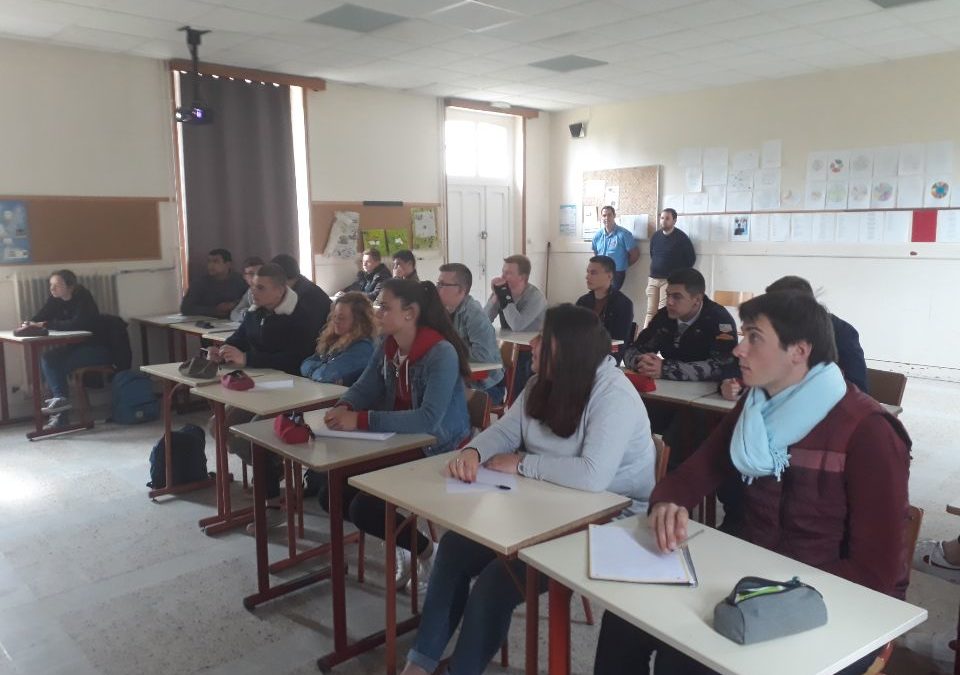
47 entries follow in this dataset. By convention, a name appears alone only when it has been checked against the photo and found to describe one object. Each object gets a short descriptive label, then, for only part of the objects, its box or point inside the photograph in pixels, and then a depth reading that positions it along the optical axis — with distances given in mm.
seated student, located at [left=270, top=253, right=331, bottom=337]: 4297
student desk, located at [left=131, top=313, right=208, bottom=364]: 6156
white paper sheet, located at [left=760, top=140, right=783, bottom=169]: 7844
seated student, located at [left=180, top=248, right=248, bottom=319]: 6449
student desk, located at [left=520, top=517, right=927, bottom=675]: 1277
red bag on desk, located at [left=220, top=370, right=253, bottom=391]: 3402
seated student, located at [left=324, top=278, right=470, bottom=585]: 2707
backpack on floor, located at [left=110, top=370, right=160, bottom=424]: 5707
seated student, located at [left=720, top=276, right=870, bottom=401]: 3145
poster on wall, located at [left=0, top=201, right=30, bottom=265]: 5801
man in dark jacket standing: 8469
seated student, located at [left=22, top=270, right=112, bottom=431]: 5727
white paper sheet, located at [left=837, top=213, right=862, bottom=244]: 7363
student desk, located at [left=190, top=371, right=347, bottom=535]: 3139
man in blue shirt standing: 8992
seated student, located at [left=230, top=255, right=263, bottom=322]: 6113
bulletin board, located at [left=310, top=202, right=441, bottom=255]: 7711
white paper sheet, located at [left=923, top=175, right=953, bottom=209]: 6793
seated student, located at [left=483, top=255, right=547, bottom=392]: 5375
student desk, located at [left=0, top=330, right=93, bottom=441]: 5266
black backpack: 4195
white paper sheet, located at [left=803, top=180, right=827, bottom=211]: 7559
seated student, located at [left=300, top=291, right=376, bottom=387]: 3590
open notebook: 1556
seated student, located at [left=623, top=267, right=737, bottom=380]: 3686
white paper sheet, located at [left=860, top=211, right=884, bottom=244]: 7223
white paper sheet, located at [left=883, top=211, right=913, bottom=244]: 7044
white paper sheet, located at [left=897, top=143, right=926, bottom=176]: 6910
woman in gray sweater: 2080
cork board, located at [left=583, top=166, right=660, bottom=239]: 8930
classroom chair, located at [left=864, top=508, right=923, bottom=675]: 1733
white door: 9141
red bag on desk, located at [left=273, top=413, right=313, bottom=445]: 2596
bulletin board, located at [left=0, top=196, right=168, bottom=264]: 6000
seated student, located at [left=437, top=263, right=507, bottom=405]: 4305
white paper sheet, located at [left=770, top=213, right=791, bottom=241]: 7859
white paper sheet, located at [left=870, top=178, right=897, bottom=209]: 7116
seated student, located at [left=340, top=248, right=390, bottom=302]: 7316
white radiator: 5906
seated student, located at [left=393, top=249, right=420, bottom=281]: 6637
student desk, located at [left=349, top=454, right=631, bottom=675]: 1812
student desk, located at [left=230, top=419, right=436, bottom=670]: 2461
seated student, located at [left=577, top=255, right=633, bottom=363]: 4801
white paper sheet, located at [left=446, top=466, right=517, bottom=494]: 2094
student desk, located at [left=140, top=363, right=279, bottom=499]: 3672
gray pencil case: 1310
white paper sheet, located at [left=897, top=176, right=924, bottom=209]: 6953
